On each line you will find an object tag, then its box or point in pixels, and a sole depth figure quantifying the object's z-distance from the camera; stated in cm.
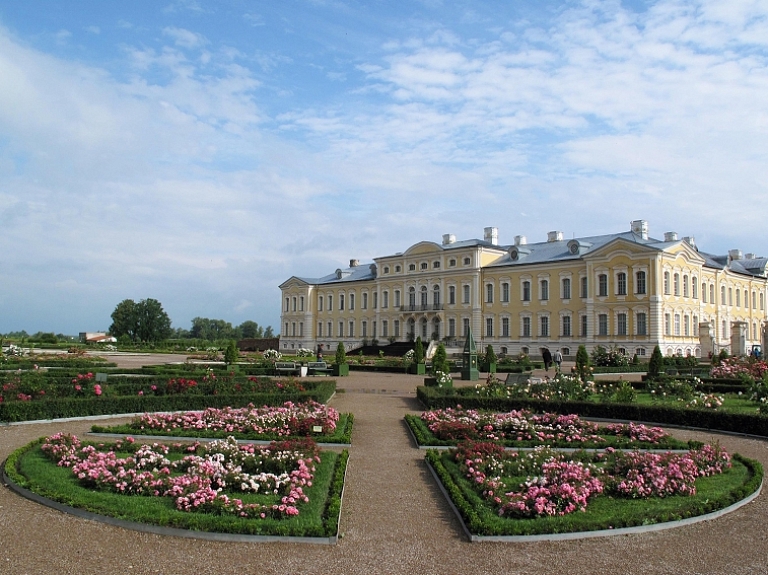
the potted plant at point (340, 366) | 2512
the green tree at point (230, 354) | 2741
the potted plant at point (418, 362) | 2742
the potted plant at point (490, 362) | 2722
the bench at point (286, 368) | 2380
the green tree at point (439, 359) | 2331
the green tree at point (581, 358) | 2530
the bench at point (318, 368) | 2566
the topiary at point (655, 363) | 2213
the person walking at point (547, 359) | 2919
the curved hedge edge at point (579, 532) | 630
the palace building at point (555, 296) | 4041
